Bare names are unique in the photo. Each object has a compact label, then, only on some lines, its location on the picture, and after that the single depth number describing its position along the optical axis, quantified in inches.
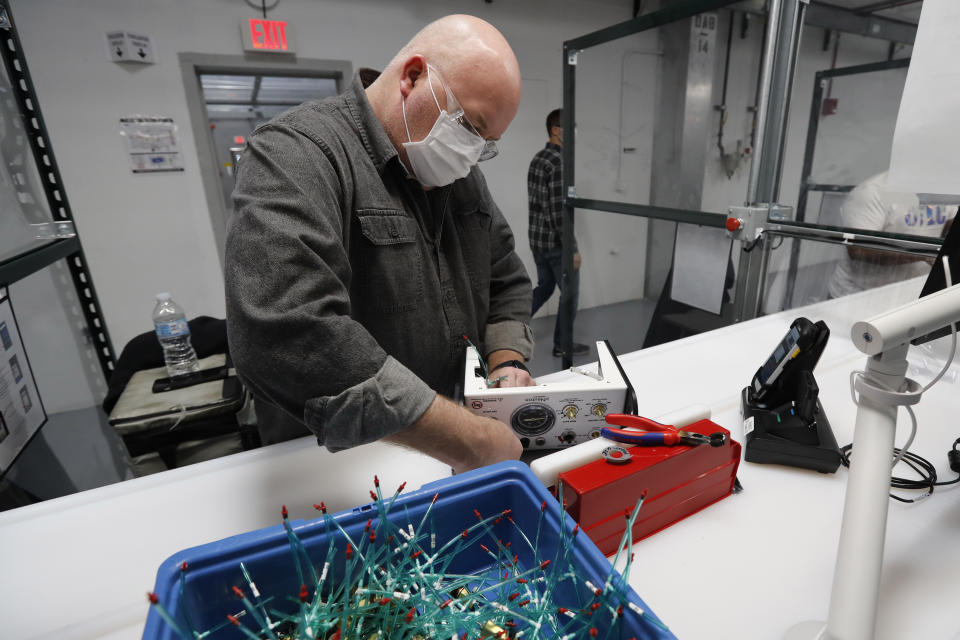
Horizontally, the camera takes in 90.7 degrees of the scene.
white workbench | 19.4
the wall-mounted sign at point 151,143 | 92.9
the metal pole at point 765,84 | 49.8
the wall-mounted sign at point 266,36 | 95.0
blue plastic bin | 14.8
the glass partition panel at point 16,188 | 45.8
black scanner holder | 27.3
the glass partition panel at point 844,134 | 101.9
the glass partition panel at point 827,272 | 51.6
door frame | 94.6
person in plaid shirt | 113.6
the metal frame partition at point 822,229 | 42.7
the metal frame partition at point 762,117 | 49.9
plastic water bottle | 57.7
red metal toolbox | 20.5
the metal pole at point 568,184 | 85.1
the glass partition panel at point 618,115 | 119.3
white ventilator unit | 25.2
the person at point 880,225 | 52.1
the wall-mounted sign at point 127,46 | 87.5
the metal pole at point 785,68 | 49.1
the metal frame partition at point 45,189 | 46.0
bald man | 22.7
